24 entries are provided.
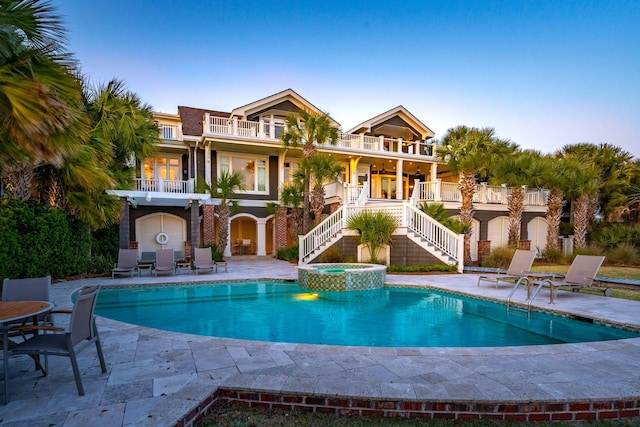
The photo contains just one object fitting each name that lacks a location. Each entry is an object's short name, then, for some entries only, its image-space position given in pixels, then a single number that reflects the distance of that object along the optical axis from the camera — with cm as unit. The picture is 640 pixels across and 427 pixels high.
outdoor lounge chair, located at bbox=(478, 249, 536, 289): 956
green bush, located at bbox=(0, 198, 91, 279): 871
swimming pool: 616
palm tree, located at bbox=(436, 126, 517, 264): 1528
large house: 1576
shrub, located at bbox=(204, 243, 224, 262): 1614
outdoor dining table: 327
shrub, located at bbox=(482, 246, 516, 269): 1416
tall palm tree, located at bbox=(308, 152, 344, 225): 1638
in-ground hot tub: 1039
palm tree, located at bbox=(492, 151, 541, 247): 1596
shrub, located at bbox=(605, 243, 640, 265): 1485
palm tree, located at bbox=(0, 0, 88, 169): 396
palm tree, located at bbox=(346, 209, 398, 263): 1346
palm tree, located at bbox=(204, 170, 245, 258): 1599
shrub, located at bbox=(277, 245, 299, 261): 1731
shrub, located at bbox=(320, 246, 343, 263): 1452
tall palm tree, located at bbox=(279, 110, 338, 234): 1714
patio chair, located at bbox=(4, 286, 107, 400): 334
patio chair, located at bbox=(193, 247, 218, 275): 1292
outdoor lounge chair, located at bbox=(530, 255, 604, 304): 784
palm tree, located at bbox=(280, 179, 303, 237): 1844
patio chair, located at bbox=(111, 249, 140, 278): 1216
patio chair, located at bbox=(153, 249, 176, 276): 1244
